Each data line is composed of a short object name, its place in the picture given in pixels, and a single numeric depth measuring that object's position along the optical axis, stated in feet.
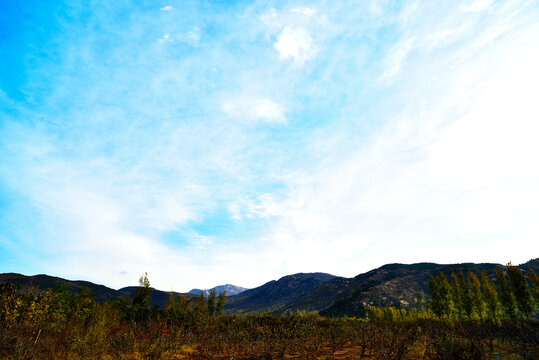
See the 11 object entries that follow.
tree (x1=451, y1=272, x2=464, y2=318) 125.49
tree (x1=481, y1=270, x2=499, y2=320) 112.90
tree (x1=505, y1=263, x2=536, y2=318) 96.89
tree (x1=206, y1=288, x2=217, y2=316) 126.72
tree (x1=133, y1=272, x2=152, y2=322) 92.13
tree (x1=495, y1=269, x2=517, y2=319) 103.04
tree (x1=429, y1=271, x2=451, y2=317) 123.95
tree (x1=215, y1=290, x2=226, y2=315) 128.79
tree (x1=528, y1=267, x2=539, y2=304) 98.78
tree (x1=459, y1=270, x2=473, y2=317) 118.12
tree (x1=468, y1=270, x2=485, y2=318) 121.70
